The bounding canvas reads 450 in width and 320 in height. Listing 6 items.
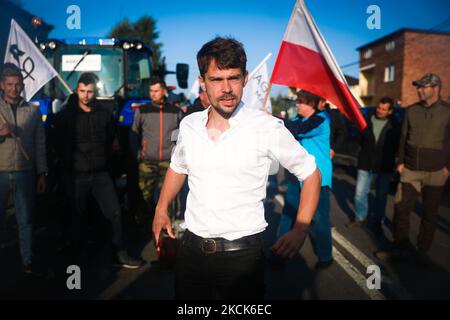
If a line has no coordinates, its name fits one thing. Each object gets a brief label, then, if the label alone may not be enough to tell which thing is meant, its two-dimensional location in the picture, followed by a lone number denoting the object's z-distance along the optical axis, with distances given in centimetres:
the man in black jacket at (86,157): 360
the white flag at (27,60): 380
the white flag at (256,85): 678
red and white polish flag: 334
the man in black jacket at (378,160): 525
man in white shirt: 176
